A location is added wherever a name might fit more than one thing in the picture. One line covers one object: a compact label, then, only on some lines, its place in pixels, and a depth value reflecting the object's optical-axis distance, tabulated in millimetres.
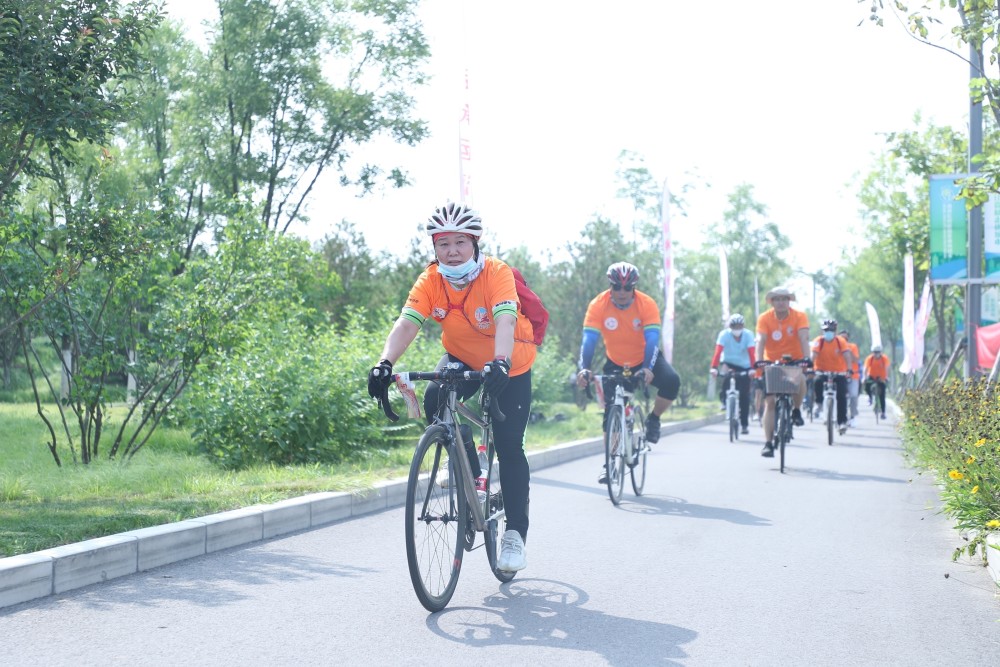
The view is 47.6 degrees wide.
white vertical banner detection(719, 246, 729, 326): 30062
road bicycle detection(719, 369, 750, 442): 17562
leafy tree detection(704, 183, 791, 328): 67312
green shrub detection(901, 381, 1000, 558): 6703
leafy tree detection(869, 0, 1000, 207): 9152
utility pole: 15234
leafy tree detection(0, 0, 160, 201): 7418
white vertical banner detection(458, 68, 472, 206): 12516
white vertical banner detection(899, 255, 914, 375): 20122
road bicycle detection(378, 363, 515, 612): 5193
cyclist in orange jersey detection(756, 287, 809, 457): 12531
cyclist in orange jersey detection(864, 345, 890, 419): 24484
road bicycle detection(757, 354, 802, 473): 12225
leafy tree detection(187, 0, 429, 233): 25797
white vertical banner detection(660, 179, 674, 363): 20141
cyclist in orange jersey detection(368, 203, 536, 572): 5617
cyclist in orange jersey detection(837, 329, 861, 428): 19812
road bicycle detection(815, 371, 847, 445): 16875
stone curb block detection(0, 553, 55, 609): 5312
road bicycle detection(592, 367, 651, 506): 9430
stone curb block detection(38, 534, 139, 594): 5668
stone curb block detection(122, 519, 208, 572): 6305
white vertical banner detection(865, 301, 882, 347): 25266
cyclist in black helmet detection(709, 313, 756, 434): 17750
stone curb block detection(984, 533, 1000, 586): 6059
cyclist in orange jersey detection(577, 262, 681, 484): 9609
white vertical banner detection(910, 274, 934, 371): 19641
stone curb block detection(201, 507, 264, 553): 6930
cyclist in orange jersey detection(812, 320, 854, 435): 17016
